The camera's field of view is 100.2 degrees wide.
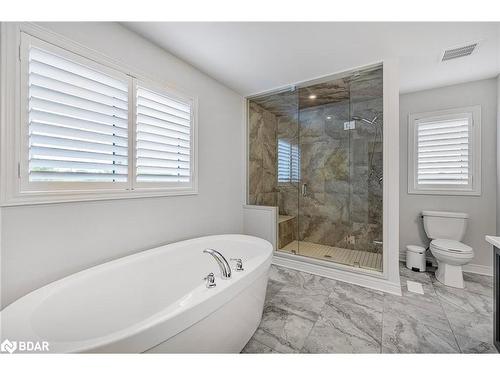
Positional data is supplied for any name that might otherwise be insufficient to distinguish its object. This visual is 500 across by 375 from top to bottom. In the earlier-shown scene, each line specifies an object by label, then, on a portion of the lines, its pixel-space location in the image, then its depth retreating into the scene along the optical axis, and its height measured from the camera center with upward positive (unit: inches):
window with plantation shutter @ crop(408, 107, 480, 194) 99.2 +18.2
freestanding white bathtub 32.7 -25.1
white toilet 85.9 -24.4
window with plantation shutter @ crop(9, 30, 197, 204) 48.5 +16.6
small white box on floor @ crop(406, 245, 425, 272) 102.3 -34.8
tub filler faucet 51.5 -19.6
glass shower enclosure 100.6 +12.7
